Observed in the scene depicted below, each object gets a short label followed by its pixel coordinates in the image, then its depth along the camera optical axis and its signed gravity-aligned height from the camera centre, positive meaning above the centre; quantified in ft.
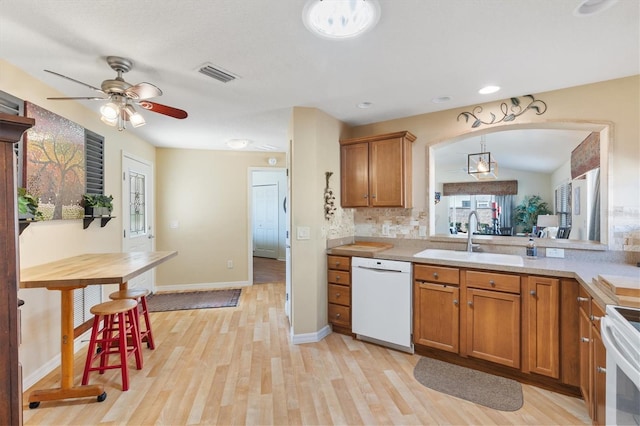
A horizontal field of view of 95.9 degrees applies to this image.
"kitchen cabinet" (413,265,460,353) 7.89 -2.73
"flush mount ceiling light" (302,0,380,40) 4.98 +3.54
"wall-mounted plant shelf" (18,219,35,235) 6.35 -0.28
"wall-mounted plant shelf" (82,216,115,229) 9.30 -0.30
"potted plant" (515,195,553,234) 20.77 -0.01
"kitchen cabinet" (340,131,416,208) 9.88 +1.44
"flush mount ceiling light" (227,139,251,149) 13.91 +3.32
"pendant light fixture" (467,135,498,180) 14.92 +2.40
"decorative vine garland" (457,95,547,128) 8.44 +3.05
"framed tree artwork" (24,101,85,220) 7.25 +1.30
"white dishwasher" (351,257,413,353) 8.56 -2.83
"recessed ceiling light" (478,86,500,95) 8.00 +3.41
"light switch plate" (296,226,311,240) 9.64 -0.75
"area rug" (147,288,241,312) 12.83 -4.26
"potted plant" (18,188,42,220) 6.32 +0.11
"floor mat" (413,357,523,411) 6.49 -4.28
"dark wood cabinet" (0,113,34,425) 3.18 -0.74
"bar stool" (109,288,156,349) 8.29 -2.58
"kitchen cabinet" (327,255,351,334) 9.74 -2.80
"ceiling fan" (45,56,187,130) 6.20 +2.53
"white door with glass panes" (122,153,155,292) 12.29 +0.09
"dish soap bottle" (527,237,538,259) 8.32 -1.15
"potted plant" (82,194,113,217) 9.27 +0.22
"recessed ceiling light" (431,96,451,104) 8.74 +3.43
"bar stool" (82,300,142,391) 6.93 -3.25
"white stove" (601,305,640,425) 3.55 -1.90
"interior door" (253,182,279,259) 25.24 -0.86
